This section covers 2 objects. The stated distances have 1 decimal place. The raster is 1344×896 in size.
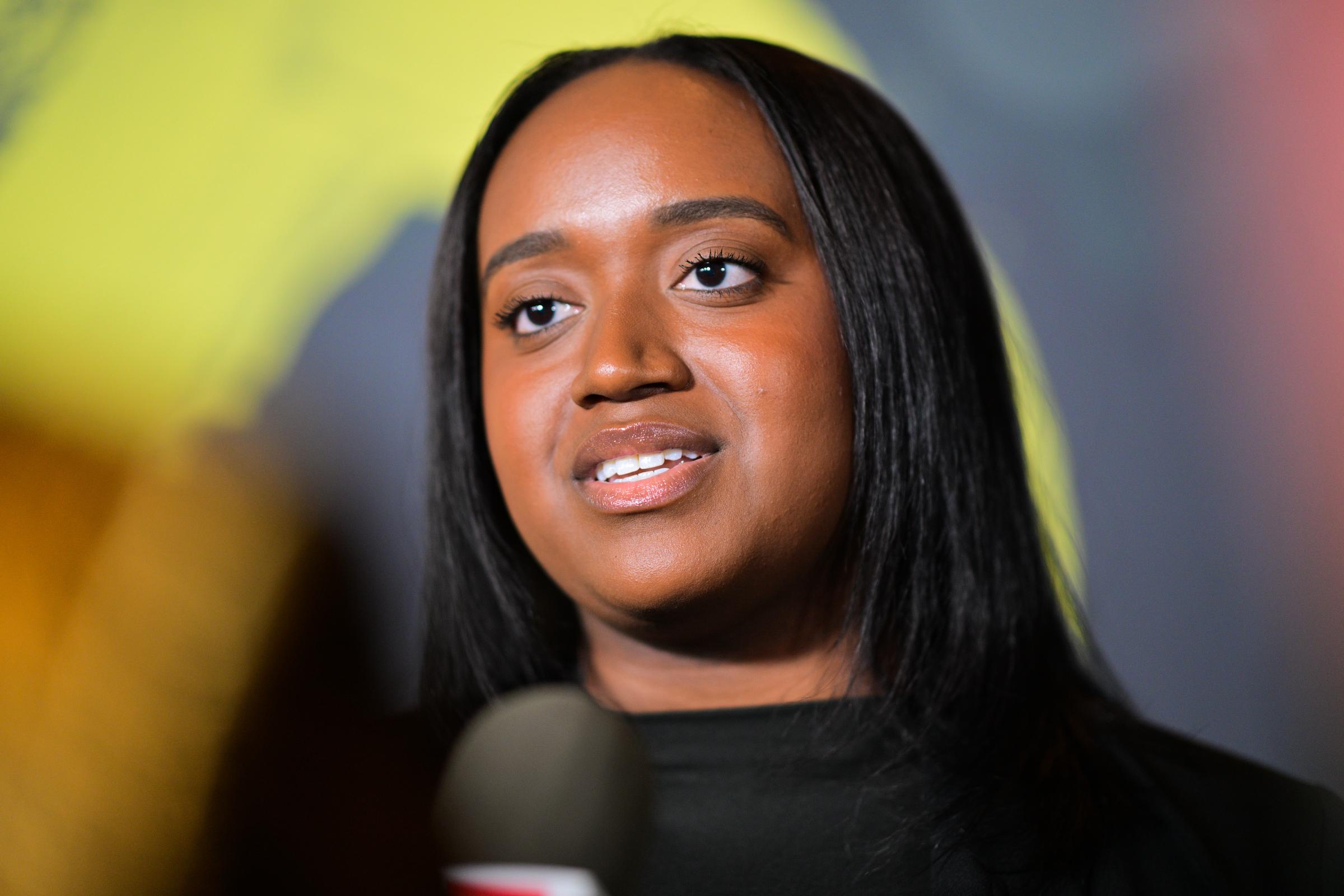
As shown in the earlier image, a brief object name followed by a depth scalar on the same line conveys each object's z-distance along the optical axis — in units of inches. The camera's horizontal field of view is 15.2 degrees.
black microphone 56.8
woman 59.5
